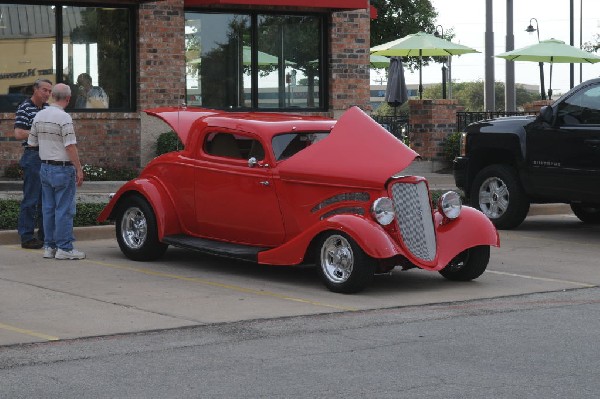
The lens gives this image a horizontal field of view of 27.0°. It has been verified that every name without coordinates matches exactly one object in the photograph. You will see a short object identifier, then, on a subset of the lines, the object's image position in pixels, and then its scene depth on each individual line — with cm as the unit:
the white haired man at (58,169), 1274
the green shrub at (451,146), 2438
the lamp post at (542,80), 3934
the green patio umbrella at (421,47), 3145
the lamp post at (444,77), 3842
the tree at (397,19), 4697
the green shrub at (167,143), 2172
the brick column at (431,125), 2464
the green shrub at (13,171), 2064
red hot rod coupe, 1109
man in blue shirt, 1359
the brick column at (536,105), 2683
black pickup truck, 1552
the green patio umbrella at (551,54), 3062
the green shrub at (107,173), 2098
